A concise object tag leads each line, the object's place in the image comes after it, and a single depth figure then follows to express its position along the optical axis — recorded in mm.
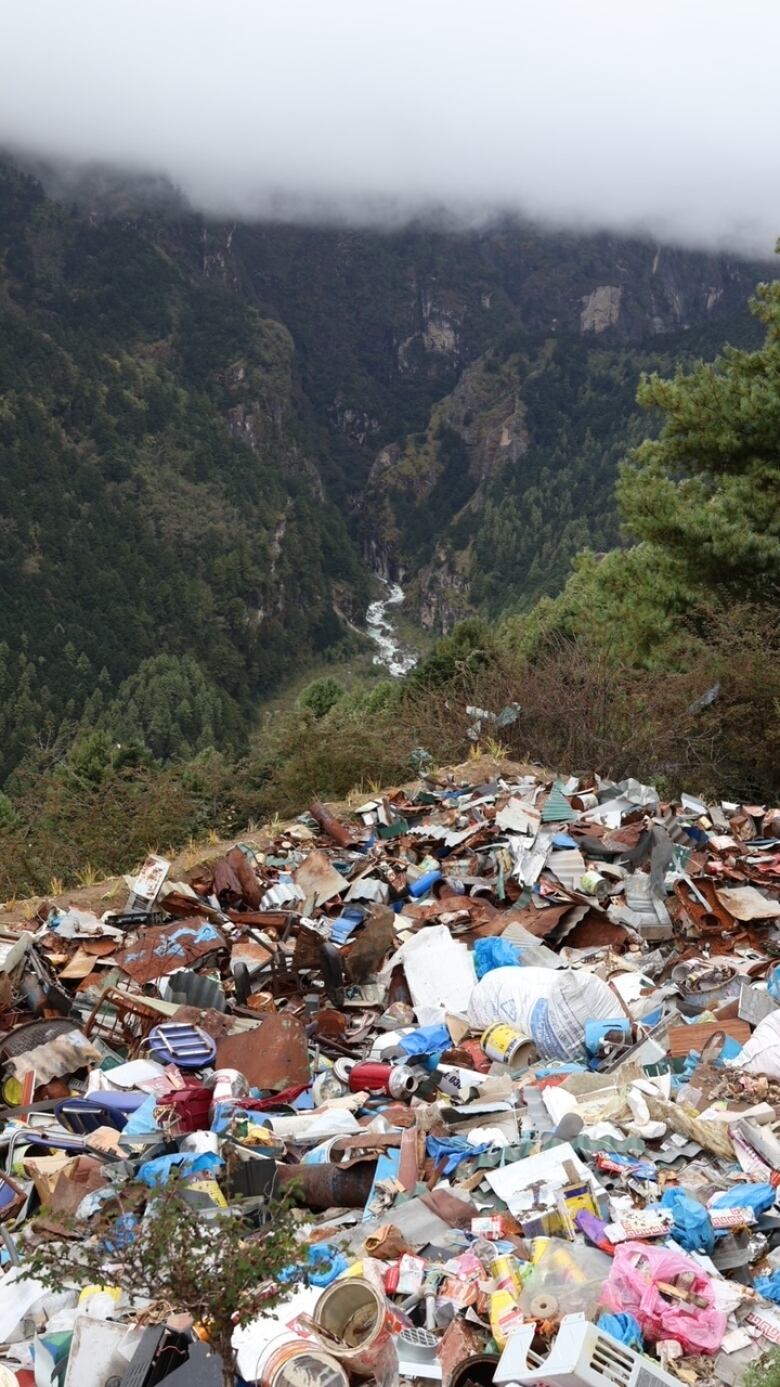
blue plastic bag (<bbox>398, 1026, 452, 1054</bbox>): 5070
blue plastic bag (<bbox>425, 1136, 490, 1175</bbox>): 3855
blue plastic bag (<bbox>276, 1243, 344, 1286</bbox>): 3115
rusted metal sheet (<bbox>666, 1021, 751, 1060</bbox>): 4695
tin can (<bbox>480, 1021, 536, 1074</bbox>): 4973
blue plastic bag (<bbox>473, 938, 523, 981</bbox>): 6020
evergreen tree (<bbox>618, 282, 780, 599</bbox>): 12641
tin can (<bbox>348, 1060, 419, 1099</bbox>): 4637
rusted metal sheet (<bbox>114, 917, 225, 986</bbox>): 6266
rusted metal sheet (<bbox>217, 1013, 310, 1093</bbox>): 4879
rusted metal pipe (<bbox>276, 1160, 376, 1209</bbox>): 3779
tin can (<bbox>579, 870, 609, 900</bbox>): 7121
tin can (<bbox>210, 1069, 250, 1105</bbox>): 4562
